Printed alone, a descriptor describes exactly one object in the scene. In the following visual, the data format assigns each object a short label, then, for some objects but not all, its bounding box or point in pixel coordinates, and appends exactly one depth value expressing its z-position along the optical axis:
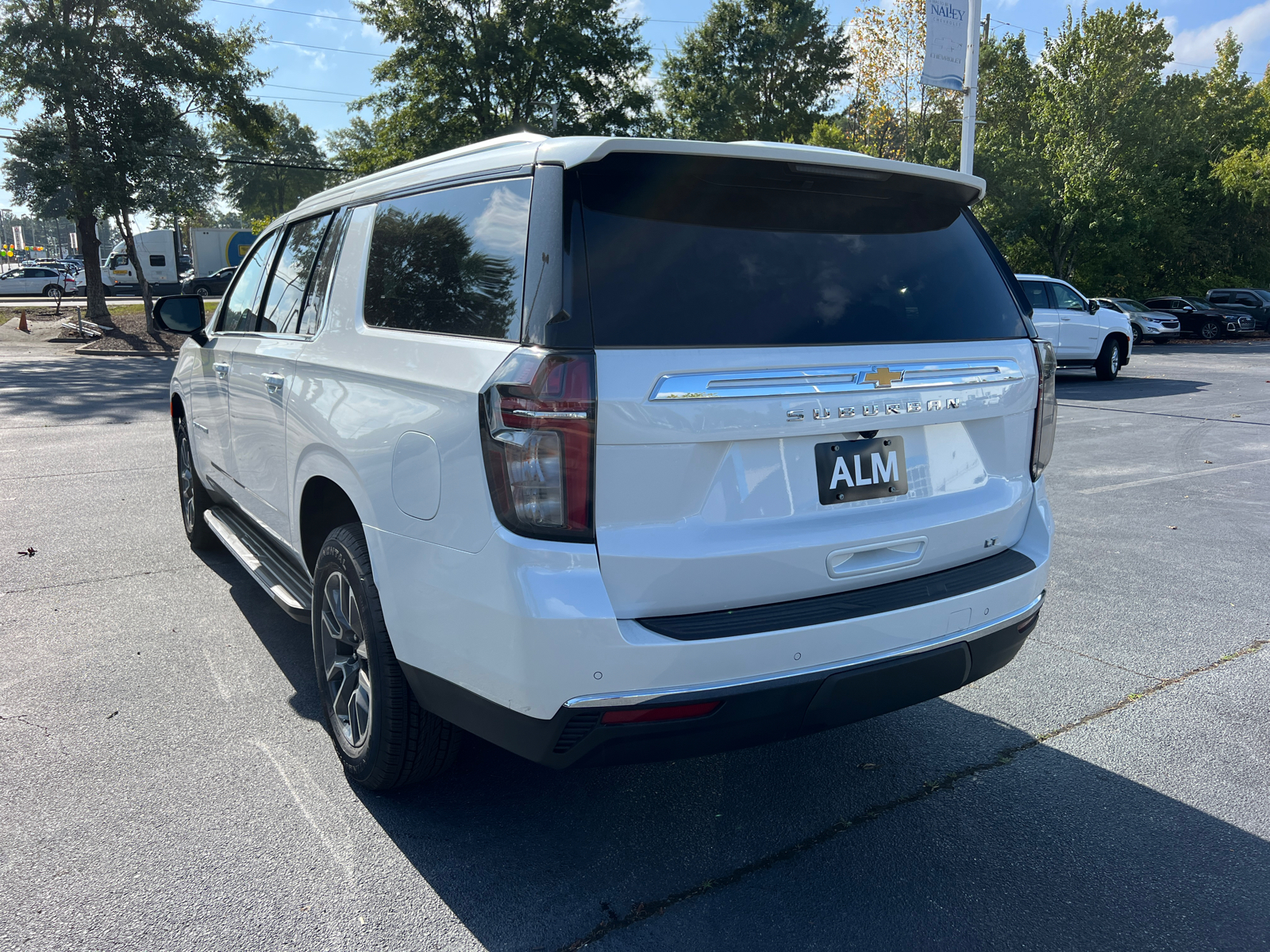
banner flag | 13.78
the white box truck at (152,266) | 48.91
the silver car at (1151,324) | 28.47
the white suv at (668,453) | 2.20
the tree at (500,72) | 32.34
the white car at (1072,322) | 17.53
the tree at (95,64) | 23.03
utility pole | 14.45
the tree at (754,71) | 43.59
